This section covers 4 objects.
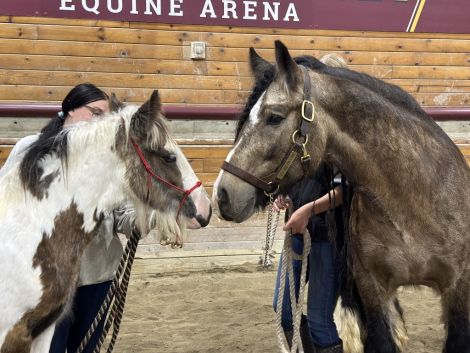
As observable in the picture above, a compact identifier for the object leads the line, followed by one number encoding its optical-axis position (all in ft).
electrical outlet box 15.46
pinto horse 4.89
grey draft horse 5.51
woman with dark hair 6.46
